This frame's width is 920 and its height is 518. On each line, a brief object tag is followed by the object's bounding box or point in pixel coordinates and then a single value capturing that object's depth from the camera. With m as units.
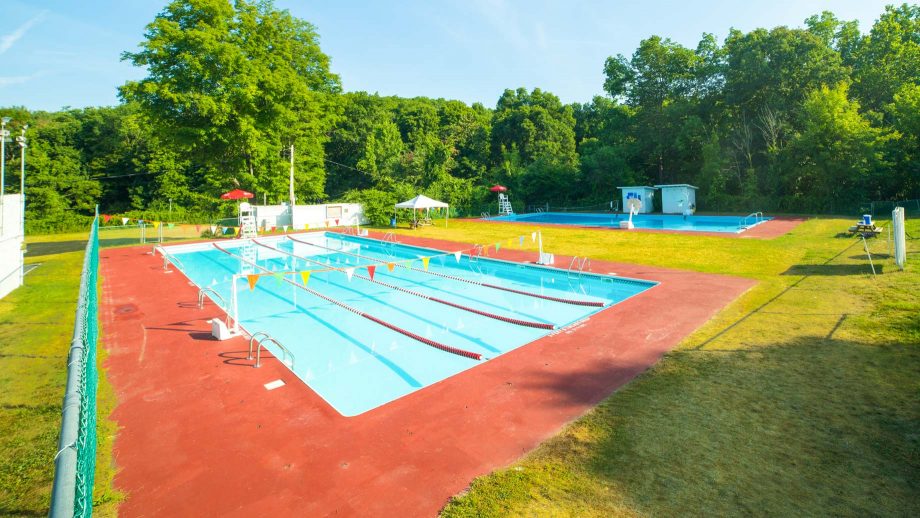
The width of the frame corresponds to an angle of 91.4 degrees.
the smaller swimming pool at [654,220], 29.95
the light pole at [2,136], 14.73
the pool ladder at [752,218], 29.00
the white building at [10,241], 13.27
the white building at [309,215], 30.91
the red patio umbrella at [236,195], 27.17
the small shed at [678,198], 37.00
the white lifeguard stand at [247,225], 26.94
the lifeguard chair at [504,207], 43.09
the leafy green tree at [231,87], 24.83
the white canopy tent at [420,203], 28.81
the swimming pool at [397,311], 8.95
